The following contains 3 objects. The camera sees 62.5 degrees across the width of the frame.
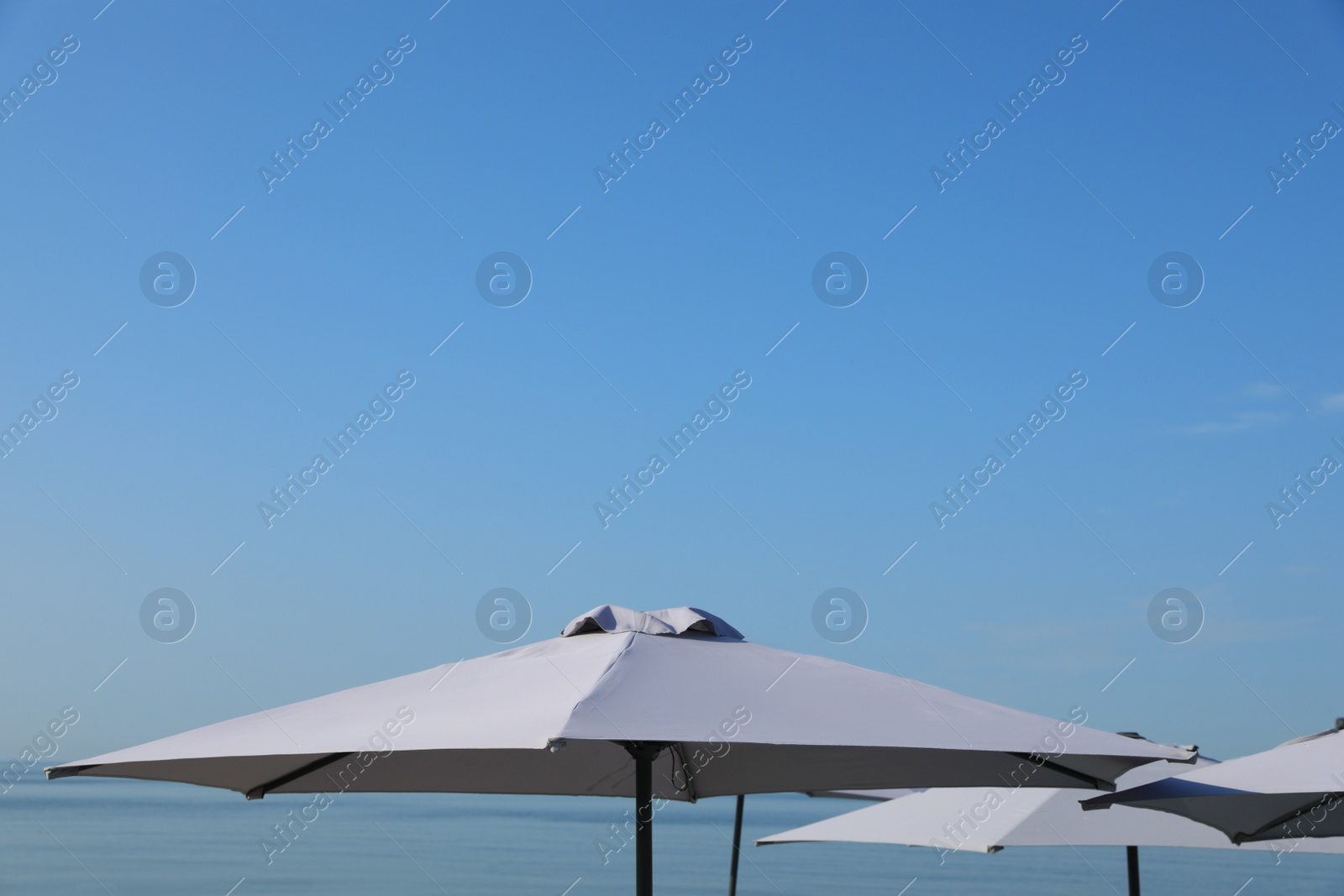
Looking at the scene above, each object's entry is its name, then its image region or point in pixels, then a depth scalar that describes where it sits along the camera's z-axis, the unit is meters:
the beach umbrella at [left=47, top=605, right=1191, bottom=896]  3.29
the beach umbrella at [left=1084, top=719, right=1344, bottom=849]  4.52
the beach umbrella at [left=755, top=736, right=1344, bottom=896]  6.04
